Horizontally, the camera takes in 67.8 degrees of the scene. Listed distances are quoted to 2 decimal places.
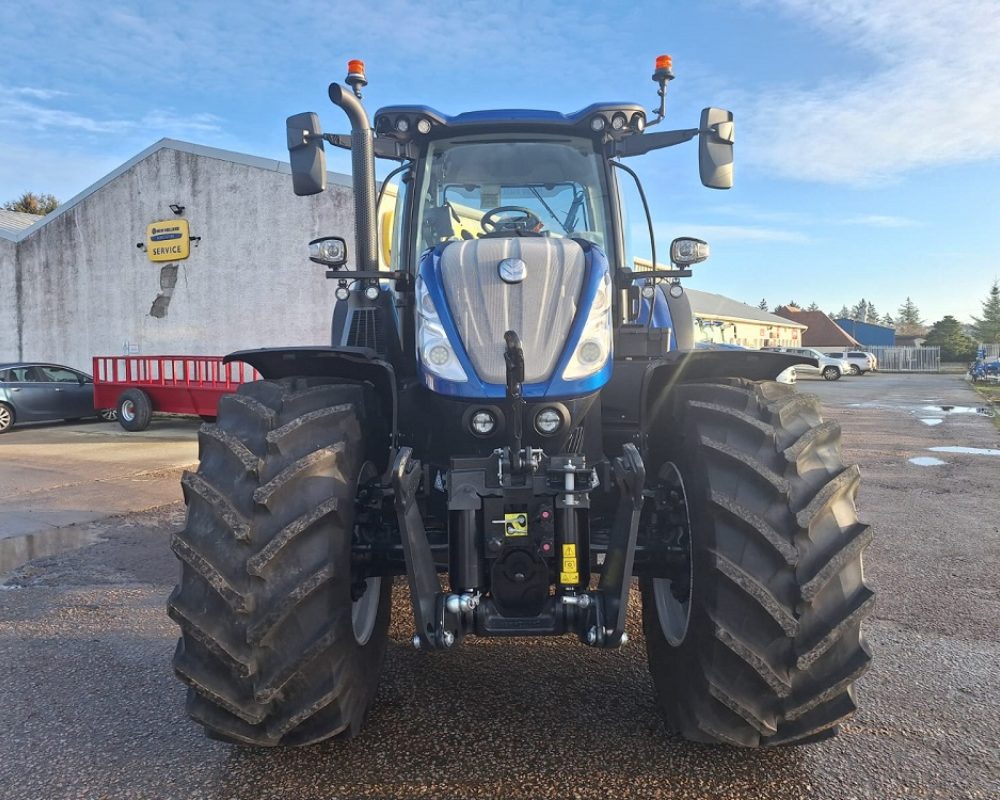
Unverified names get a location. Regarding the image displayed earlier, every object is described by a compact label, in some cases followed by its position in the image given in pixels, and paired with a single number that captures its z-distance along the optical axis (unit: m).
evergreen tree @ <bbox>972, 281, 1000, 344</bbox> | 77.00
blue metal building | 81.50
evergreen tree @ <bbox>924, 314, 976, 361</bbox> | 62.62
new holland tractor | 2.38
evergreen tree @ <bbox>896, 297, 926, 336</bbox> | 126.94
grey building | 16.66
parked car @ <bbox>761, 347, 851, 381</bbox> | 40.50
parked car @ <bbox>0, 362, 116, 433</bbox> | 14.79
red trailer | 13.44
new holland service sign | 18.20
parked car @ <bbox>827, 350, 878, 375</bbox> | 46.66
